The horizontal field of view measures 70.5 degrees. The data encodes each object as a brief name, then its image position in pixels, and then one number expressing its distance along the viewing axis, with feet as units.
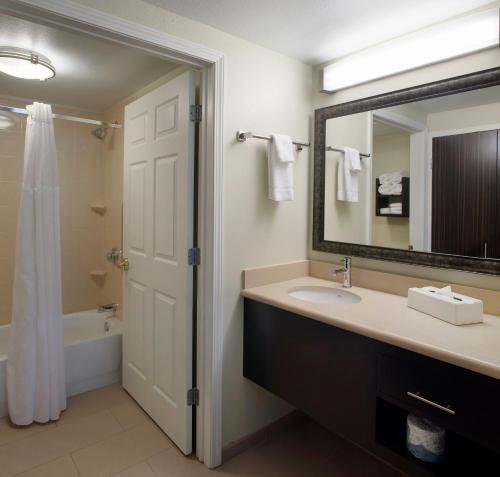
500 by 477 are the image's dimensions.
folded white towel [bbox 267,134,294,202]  6.05
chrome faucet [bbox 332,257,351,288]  6.25
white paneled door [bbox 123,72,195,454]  5.97
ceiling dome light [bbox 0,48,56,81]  6.29
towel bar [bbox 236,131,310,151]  5.78
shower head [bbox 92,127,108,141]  10.21
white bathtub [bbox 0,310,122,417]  7.93
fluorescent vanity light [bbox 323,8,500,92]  4.69
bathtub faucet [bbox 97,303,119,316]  9.65
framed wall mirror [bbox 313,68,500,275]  4.89
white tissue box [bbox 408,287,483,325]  4.27
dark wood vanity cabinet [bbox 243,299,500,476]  3.51
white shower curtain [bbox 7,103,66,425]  6.77
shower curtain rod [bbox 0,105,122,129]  6.88
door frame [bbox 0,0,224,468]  5.14
